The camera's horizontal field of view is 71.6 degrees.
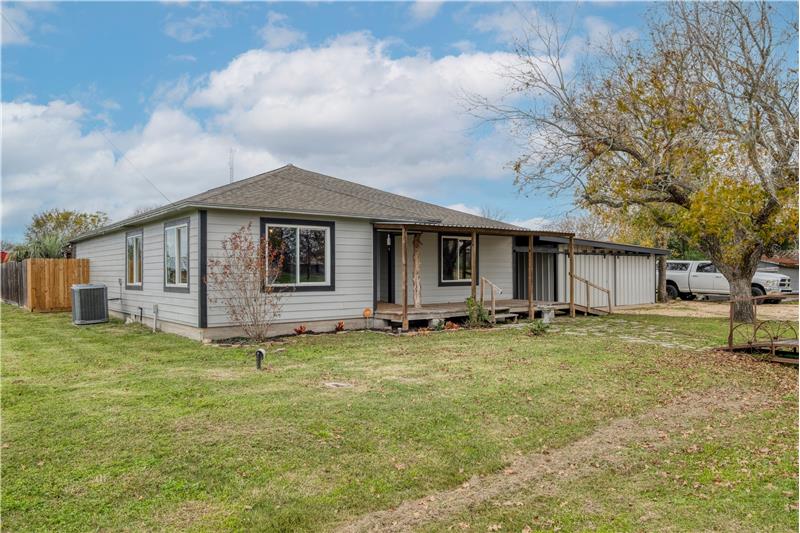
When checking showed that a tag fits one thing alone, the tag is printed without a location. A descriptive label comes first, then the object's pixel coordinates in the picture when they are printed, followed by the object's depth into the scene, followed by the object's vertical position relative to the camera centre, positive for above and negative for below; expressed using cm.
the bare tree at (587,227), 3828 +243
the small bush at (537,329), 1181 -145
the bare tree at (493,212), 4888 +433
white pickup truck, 2116 -83
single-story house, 1138 +11
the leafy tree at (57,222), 3450 +246
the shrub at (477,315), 1359 -132
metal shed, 1806 -32
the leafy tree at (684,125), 1094 +309
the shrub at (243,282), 1100 -41
